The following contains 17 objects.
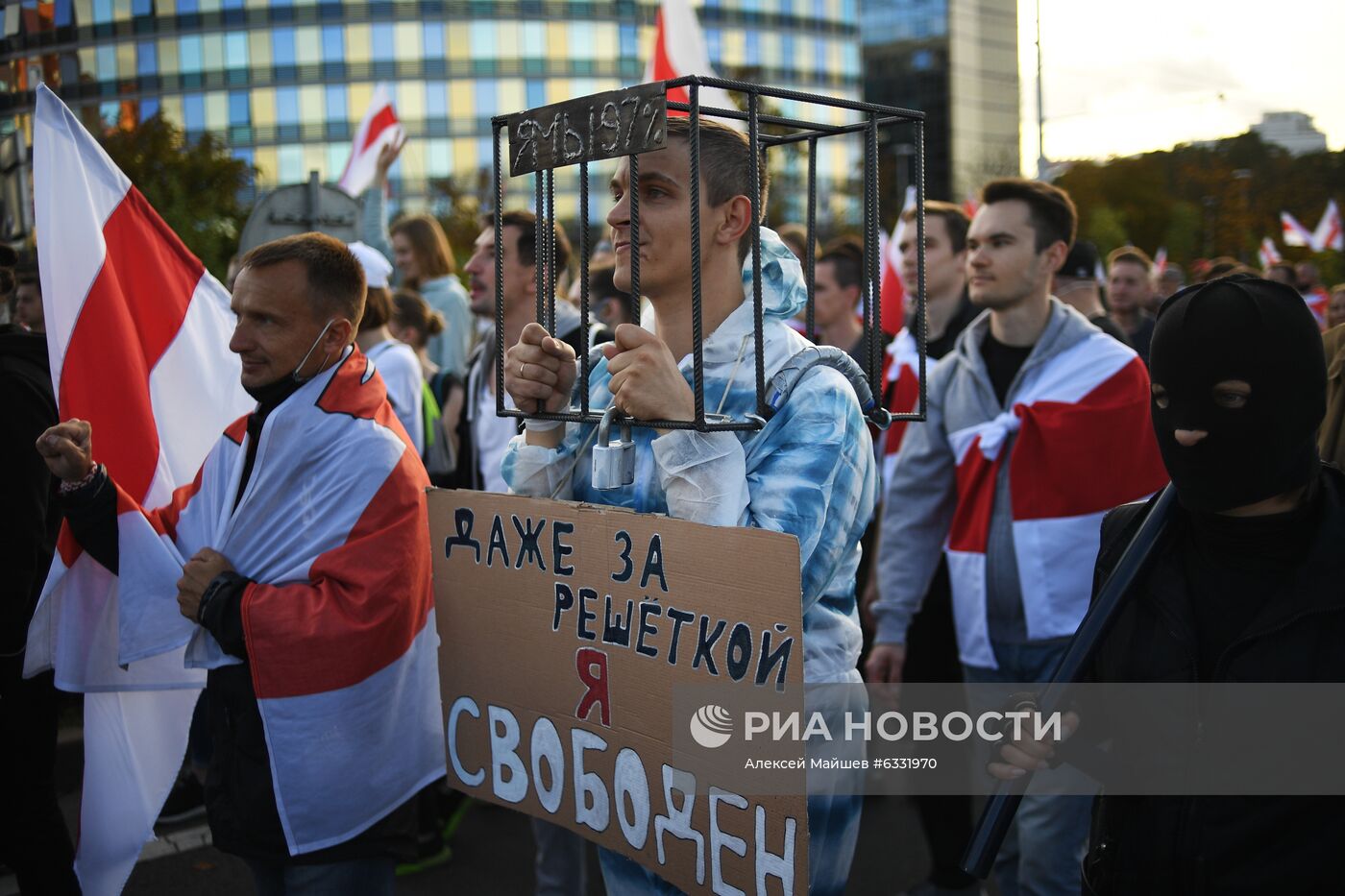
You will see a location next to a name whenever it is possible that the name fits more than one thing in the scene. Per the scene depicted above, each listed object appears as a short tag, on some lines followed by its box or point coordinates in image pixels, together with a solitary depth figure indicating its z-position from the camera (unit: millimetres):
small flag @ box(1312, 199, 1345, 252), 17609
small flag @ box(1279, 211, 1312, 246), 16312
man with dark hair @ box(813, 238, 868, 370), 5922
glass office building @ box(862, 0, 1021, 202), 82438
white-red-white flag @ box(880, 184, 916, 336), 7184
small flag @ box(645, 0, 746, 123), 5043
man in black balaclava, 1921
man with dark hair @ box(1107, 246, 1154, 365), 9055
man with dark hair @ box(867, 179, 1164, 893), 3602
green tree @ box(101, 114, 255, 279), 12584
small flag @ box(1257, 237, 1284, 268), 16944
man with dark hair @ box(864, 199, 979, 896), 4133
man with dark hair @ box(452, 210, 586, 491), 5082
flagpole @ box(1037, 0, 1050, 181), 20672
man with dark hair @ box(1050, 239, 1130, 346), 5551
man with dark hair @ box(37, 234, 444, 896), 2689
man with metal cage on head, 2041
